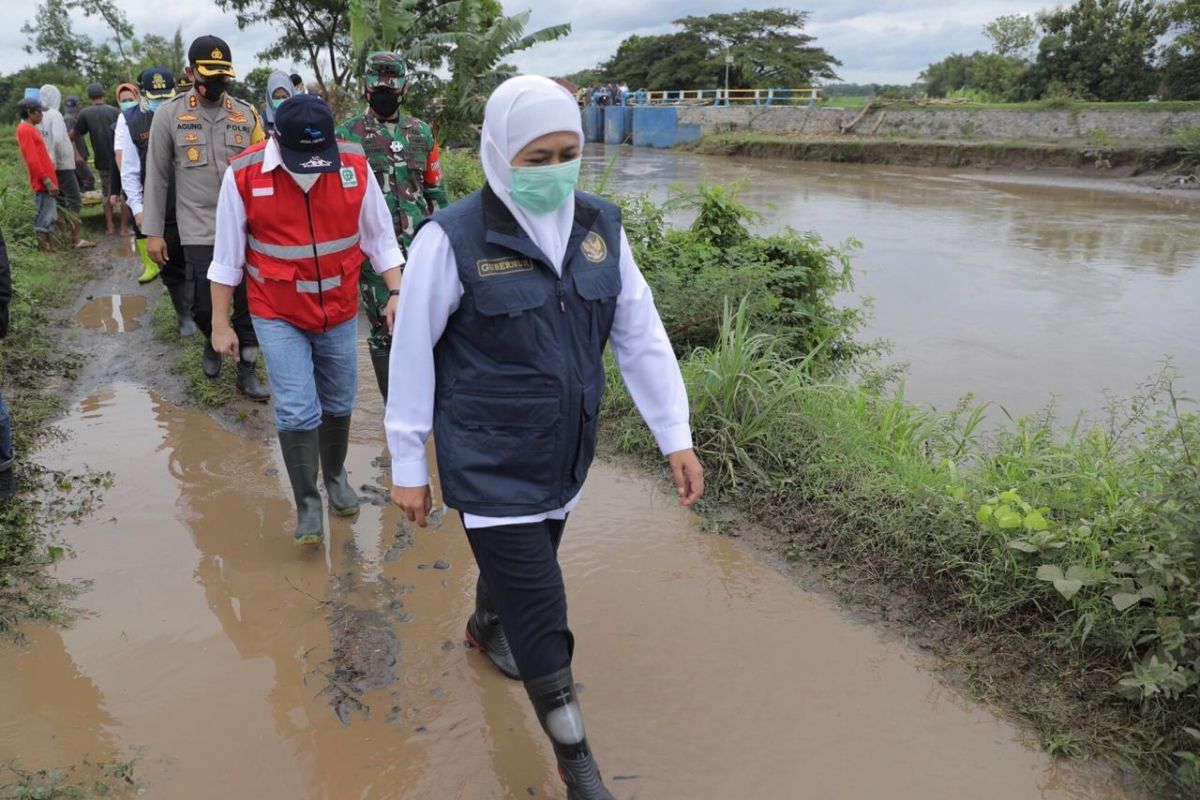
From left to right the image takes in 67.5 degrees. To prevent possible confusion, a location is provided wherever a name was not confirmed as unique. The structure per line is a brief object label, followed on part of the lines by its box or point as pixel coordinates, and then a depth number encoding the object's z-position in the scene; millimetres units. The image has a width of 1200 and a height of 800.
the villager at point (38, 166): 8616
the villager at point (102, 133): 10234
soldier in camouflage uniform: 4285
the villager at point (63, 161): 9578
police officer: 4812
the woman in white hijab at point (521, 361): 2082
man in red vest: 3303
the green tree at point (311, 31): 22950
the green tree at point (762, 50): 50281
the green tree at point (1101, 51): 30453
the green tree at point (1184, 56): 28469
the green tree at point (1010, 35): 39281
